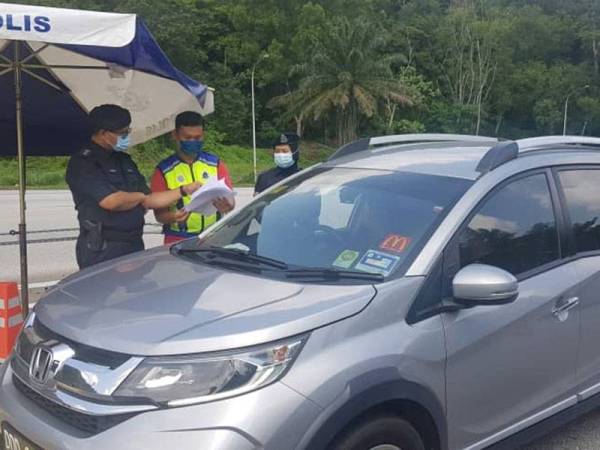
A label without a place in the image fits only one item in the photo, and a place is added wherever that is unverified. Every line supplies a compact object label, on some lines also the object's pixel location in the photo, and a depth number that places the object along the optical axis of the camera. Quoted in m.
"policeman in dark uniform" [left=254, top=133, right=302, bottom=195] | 6.08
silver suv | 2.30
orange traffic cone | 4.73
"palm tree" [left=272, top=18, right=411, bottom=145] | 57.25
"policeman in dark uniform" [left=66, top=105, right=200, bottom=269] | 4.38
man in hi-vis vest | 4.87
